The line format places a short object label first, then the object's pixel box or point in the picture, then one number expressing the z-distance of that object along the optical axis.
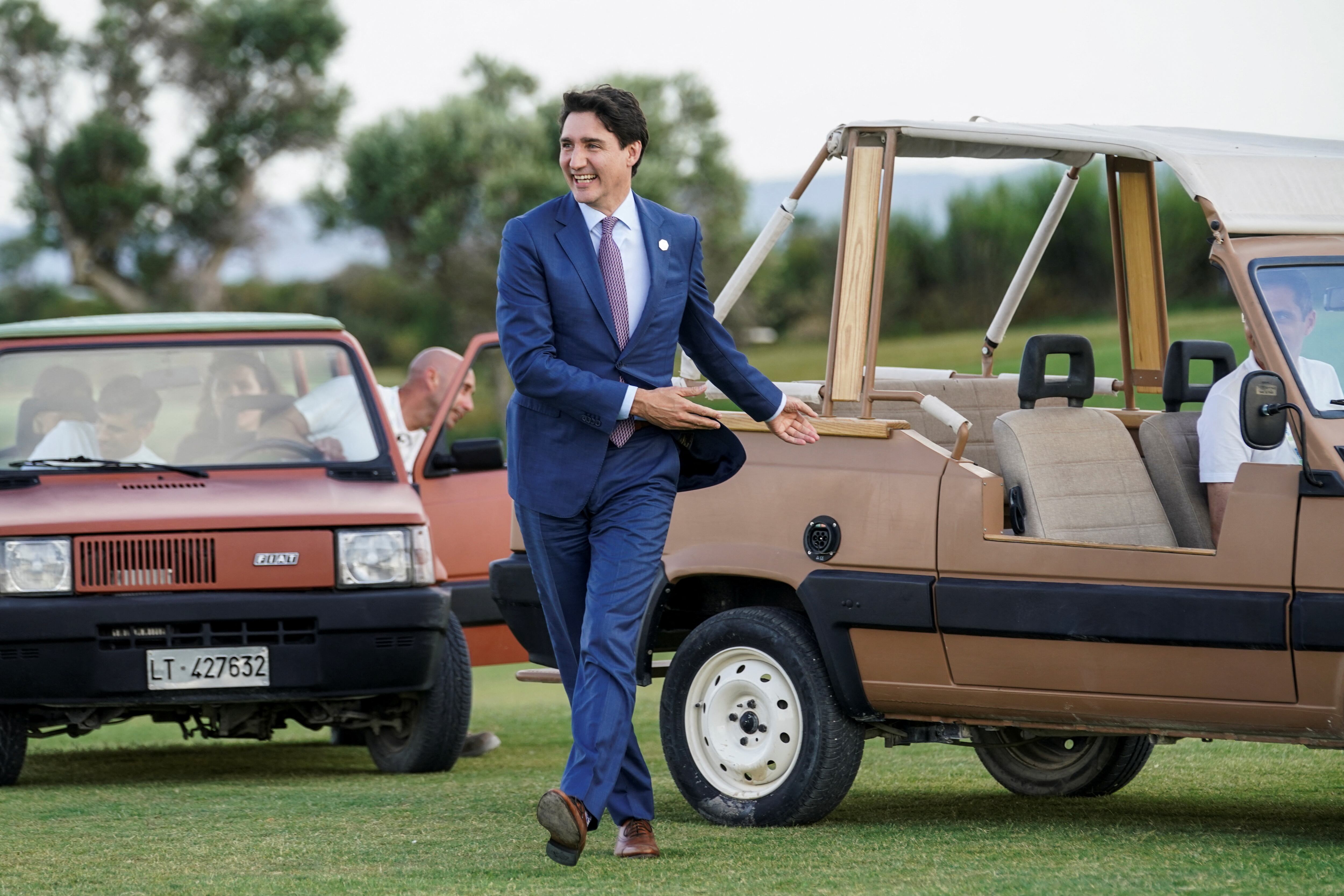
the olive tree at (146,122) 142.37
